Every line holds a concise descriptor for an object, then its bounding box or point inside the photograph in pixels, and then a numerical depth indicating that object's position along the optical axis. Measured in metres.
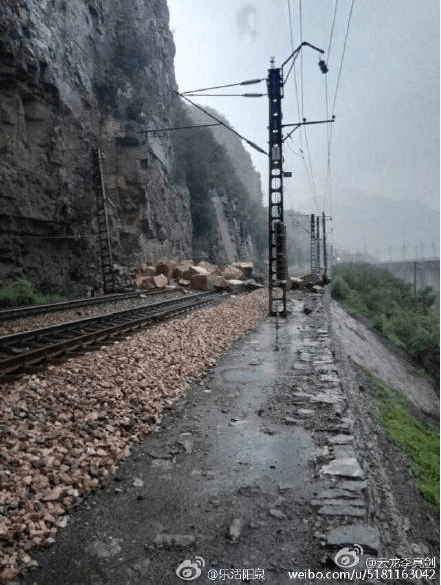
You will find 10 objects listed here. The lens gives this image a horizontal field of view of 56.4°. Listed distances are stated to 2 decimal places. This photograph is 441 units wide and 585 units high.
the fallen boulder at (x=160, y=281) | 22.83
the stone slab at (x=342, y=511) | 2.80
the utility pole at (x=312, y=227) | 36.69
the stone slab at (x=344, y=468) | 3.29
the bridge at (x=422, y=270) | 125.38
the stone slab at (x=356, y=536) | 2.50
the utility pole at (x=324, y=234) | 39.28
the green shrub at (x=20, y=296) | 15.77
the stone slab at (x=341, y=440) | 3.89
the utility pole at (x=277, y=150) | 12.34
